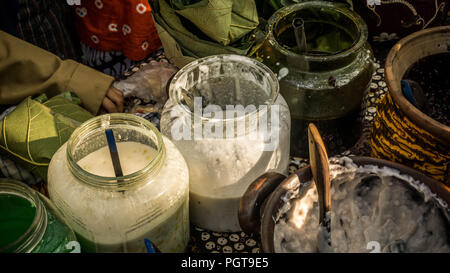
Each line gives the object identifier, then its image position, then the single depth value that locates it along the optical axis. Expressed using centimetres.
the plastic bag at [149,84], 101
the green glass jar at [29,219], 60
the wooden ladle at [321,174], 61
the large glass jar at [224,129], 70
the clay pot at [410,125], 66
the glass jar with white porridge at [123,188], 62
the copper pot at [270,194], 62
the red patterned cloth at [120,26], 123
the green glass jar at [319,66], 78
